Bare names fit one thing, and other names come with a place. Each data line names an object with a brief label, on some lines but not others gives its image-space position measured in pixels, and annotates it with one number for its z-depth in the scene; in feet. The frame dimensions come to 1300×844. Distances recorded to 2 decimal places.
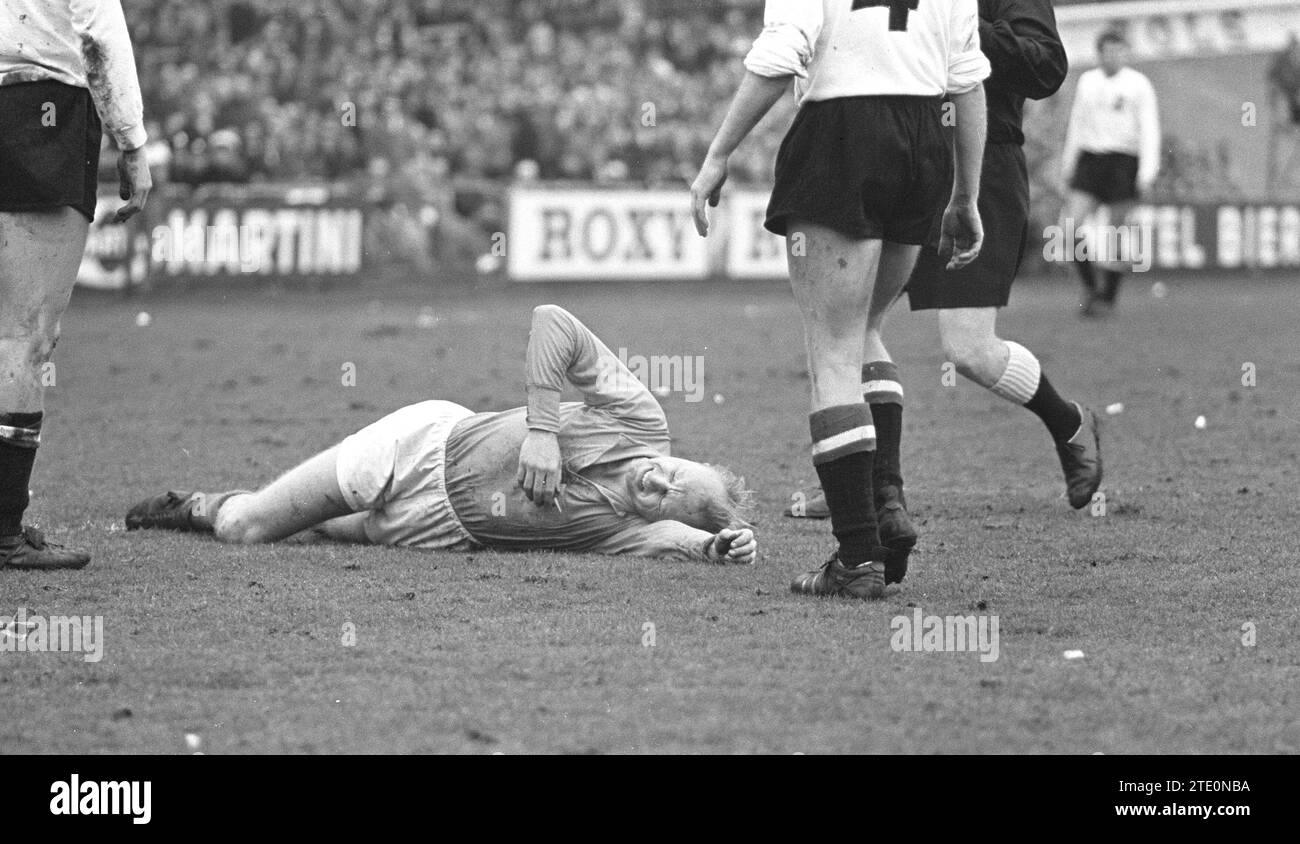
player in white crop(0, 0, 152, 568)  37.93
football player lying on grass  38.88
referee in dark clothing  45.06
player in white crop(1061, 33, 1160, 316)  102.37
